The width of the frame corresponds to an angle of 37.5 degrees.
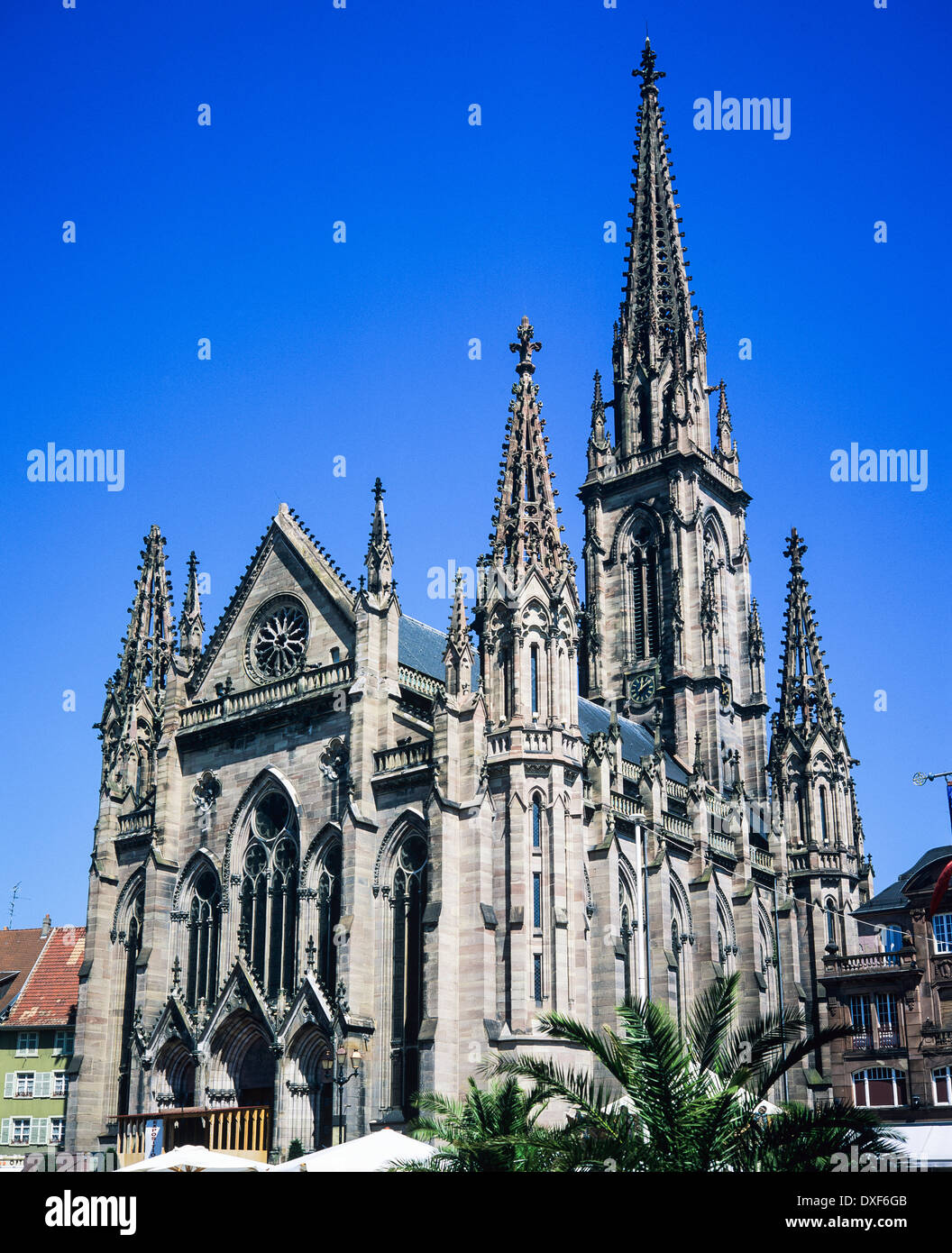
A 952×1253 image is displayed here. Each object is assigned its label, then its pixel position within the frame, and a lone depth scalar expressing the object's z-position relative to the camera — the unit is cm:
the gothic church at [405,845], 4619
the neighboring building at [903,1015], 5509
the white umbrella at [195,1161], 3562
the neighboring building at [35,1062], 6506
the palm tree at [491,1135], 2522
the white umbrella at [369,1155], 3027
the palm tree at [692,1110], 2145
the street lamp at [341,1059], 4531
